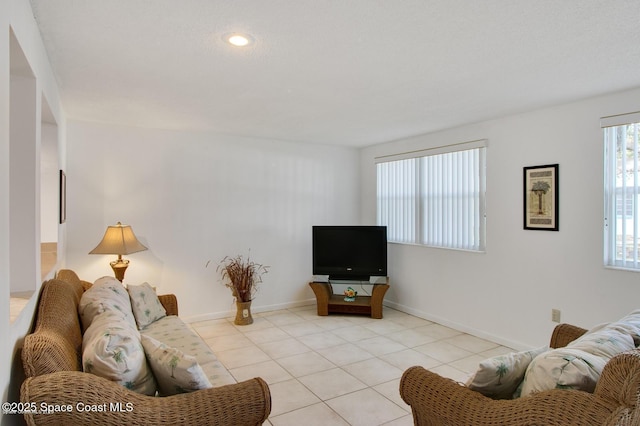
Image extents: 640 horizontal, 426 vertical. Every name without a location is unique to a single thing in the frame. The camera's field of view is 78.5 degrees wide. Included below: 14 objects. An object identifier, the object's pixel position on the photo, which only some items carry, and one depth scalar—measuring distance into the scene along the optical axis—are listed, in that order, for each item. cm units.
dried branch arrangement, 471
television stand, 495
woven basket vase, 469
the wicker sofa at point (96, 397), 133
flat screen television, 513
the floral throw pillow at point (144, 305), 315
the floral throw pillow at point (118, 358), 153
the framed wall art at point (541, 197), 356
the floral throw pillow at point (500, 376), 160
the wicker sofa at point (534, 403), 120
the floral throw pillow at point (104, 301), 222
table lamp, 388
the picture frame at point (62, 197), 324
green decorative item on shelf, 517
